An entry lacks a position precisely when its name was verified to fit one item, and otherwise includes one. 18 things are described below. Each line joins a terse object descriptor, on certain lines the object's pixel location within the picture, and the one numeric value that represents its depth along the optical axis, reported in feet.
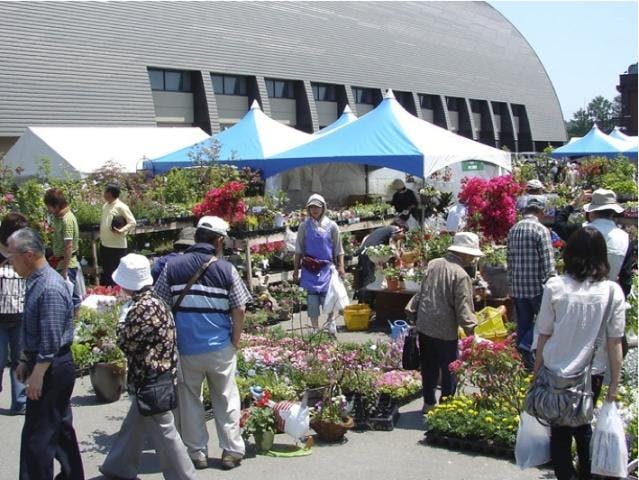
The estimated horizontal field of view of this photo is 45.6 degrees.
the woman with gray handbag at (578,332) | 13.51
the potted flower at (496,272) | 30.42
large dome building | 90.79
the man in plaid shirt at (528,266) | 23.13
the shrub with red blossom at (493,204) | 30.94
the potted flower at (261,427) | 18.74
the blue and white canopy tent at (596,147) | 89.94
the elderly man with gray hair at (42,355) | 14.61
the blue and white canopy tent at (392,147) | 40.60
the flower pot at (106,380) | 22.95
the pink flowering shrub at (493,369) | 18.83
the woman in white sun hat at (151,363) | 15.24
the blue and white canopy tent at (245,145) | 52.70
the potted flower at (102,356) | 23.00
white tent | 59.72
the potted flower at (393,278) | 32.65
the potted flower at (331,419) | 19.22
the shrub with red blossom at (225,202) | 34.87
